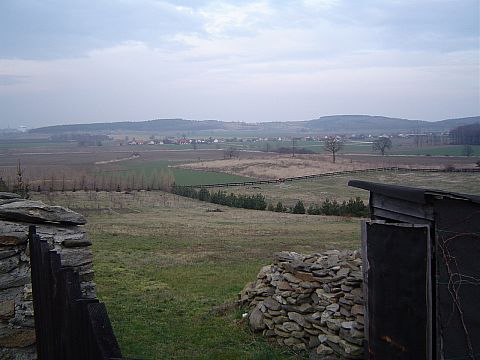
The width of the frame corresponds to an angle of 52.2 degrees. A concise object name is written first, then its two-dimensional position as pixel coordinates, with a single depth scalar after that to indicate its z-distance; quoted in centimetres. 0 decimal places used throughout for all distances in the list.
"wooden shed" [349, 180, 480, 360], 664
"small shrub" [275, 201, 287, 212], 4403
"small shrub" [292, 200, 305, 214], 4299
